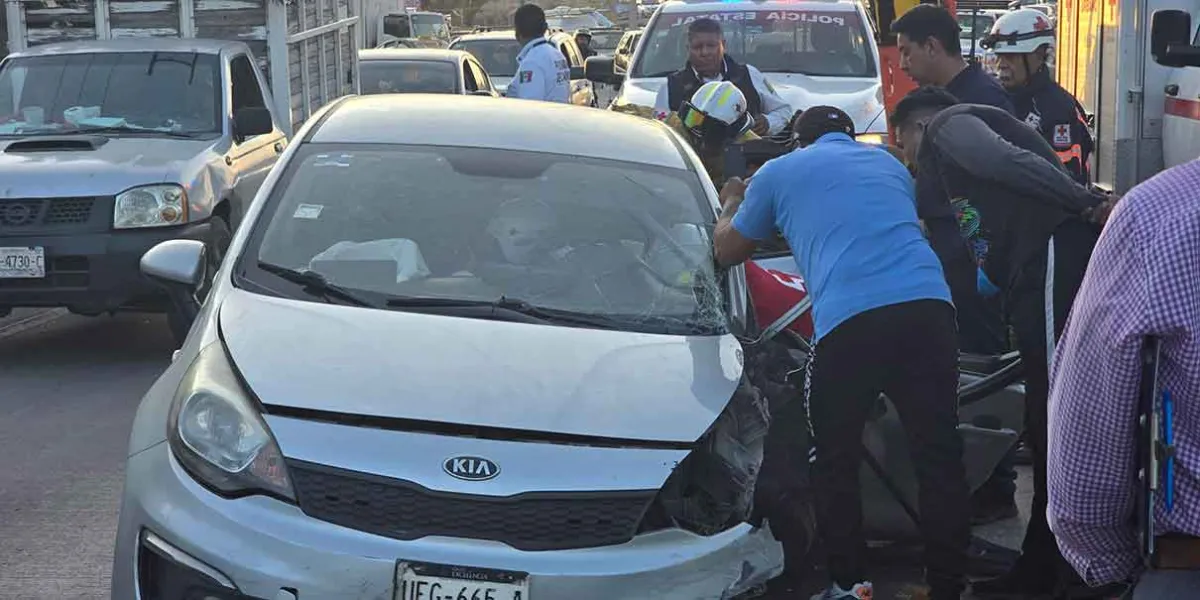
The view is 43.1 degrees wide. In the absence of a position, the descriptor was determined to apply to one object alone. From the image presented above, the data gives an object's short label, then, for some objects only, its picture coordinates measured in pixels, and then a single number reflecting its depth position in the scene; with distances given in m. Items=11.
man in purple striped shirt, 2.32
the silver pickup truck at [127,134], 8.43
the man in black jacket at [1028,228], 4.76
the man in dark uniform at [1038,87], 7.72
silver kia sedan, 3.65
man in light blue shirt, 4.55
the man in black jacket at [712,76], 8.85
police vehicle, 11.16
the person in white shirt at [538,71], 11.22
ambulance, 10.27
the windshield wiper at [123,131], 9.36
